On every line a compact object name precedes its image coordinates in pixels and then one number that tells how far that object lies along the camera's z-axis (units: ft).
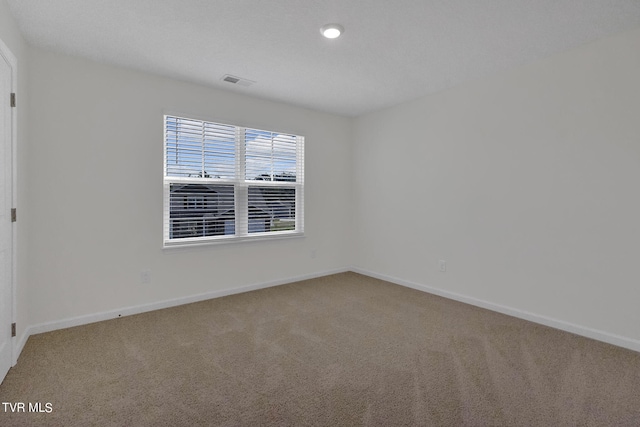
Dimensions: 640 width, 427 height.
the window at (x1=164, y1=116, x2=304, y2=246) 11.85
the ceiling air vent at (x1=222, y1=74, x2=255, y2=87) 11.38
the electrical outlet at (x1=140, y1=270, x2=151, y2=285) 11.03
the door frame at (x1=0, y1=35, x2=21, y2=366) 7.41
